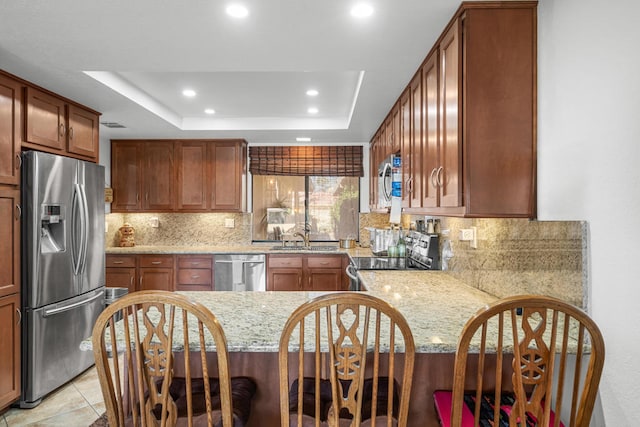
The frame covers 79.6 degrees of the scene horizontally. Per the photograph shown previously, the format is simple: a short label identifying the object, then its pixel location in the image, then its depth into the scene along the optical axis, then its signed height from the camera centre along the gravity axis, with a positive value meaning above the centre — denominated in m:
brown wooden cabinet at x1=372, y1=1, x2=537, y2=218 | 1.68 +0.46
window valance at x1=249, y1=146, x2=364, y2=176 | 5.05 +0.69
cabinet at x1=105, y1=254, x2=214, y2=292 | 4.51 -0.70
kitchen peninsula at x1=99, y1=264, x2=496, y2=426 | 1.44 -0.47
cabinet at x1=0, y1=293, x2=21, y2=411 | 2.46 -0.90
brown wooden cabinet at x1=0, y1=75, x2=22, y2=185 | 2.46 +0.55
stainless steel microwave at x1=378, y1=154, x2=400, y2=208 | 3.11 +0.31
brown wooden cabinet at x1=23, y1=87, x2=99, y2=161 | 2.70 +0.67
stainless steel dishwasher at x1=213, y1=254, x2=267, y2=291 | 4.53 -0.70
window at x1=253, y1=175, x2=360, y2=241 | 5.21 +0.10
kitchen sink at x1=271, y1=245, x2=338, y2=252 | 4.62 -0.44
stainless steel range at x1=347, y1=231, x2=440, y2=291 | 3.17 -0.43
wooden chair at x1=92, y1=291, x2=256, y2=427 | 1.14 -0.48
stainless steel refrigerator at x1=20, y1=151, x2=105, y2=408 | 2.62 -0.41
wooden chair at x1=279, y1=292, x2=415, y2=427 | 1.08 -0.45
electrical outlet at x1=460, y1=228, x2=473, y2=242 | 2.50 -0.14
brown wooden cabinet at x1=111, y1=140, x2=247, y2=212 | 4.73 +0.48
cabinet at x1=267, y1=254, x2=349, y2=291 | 4.54 -0.69
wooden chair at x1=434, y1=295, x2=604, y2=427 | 1.06 -0.43
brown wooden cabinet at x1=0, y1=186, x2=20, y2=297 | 2.46 -0.19
